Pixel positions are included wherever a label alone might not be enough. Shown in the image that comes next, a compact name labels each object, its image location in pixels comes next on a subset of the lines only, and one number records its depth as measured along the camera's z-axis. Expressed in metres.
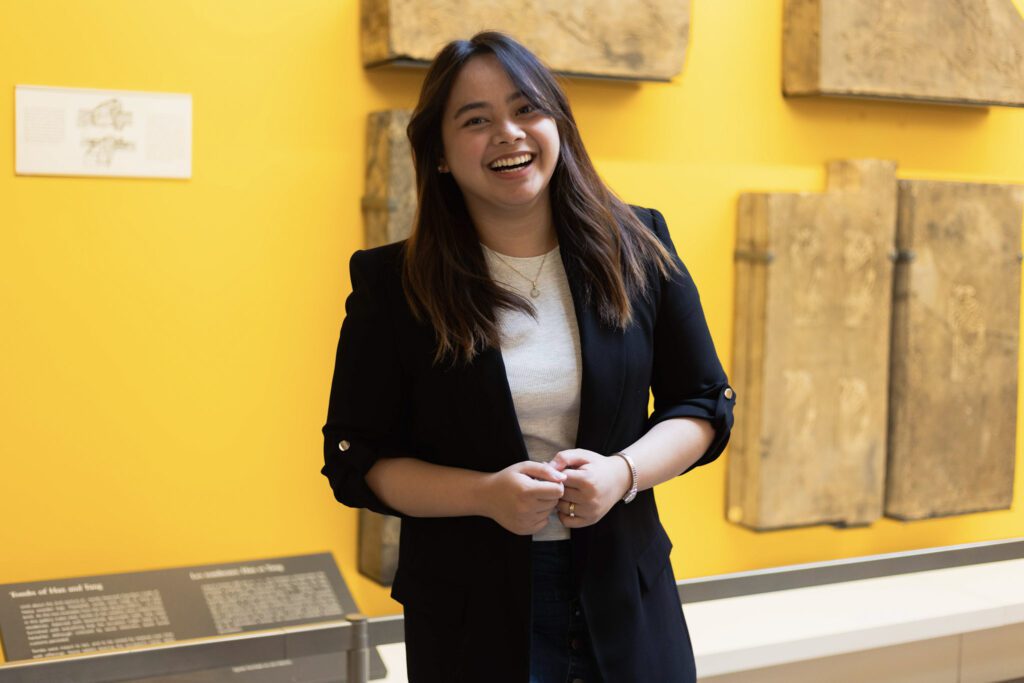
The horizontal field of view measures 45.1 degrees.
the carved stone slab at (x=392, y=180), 3.36
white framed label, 3.11
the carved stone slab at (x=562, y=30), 3.32
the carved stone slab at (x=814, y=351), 4.03
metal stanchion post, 2.59
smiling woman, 1.82
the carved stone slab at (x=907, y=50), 4.05
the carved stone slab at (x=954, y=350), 4.29
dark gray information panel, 2.95
